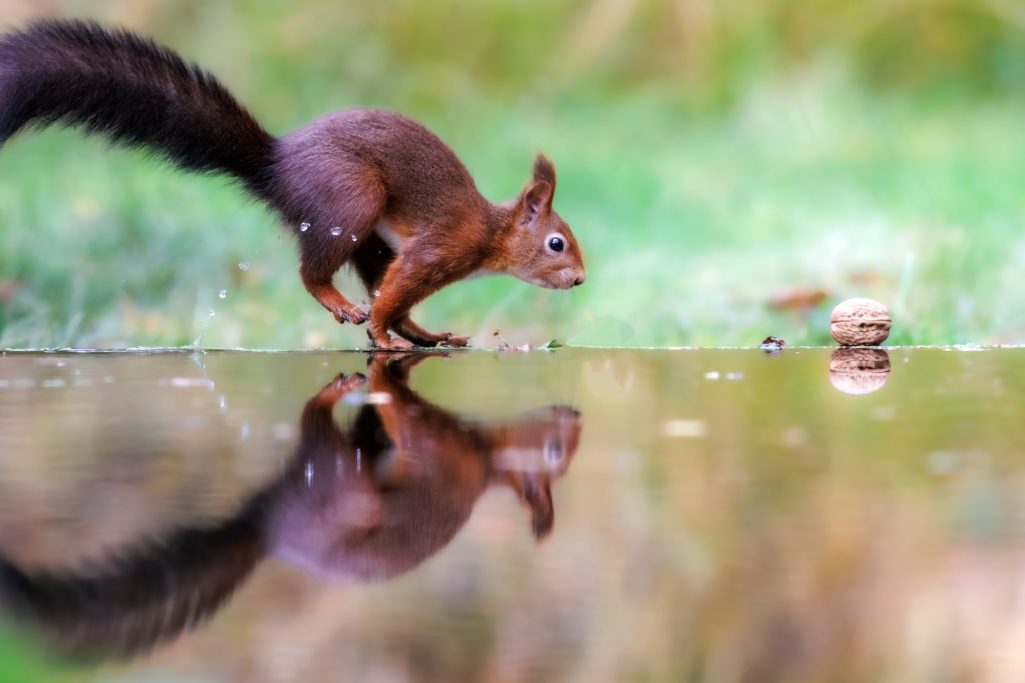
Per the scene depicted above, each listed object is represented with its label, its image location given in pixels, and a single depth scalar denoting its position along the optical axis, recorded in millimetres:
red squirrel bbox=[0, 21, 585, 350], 4902
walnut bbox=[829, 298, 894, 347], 5797
